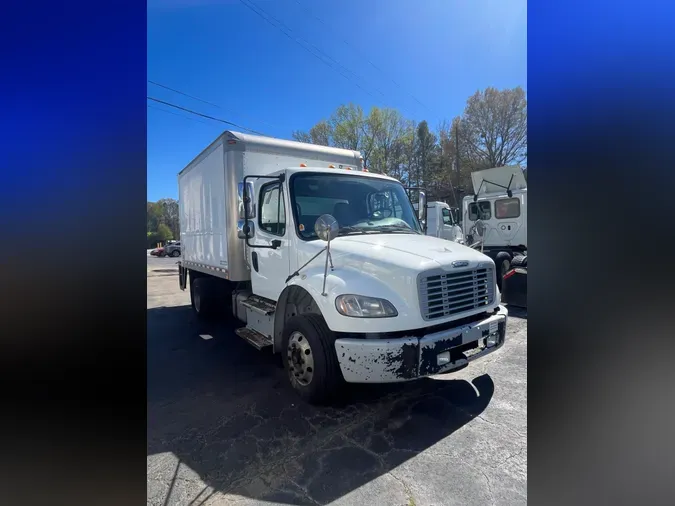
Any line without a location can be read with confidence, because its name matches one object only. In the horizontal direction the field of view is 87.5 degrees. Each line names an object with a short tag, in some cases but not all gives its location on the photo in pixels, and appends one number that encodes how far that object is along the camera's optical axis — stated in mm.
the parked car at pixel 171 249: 42125
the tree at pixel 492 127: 26297
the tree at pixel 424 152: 35281
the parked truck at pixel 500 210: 10750
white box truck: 3133
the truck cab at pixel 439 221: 15375
